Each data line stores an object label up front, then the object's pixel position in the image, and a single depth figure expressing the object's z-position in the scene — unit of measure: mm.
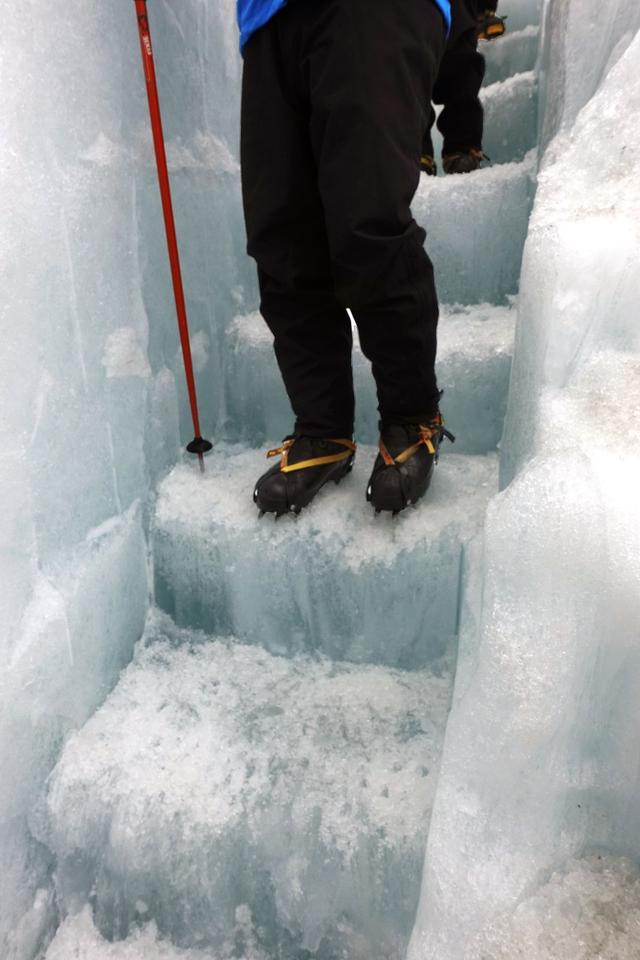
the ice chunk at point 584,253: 842
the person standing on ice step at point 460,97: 1821
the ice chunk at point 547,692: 720
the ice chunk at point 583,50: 1016
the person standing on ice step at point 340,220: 963
